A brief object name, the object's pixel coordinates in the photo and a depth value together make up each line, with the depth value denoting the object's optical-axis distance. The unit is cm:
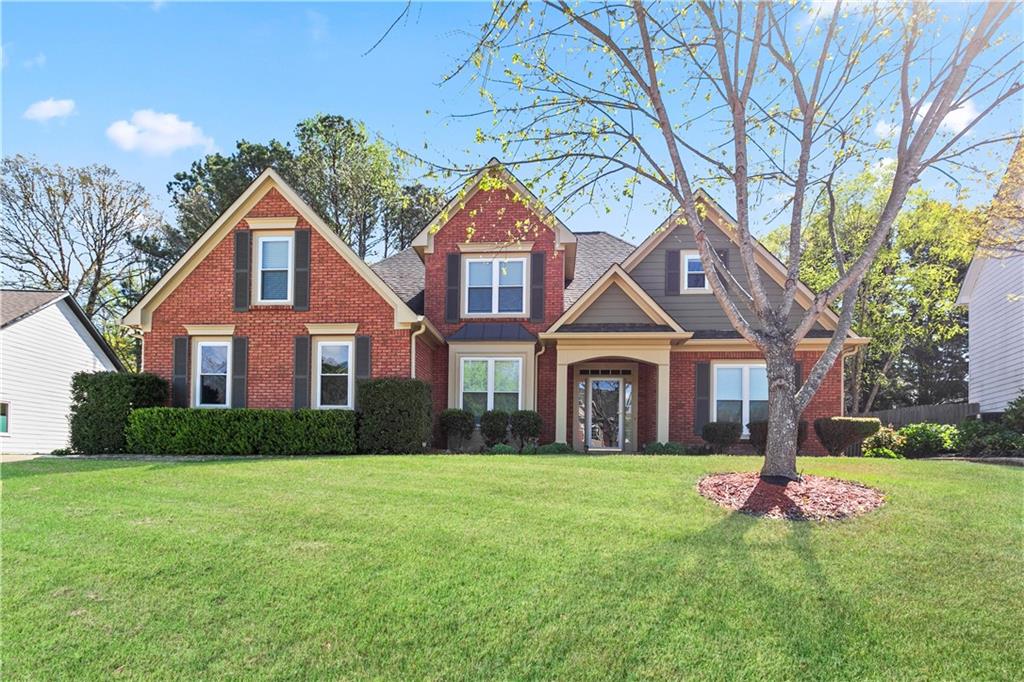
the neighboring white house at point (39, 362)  2255
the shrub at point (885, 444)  1672
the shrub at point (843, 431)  1580
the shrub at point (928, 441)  1675
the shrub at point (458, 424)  1644
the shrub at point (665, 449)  1534
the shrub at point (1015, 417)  1551
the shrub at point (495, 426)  1628
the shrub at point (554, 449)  1505
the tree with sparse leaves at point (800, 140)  865
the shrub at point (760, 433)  1623
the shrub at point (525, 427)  1628
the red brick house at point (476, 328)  1616
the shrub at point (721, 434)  1641
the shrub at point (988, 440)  1451
